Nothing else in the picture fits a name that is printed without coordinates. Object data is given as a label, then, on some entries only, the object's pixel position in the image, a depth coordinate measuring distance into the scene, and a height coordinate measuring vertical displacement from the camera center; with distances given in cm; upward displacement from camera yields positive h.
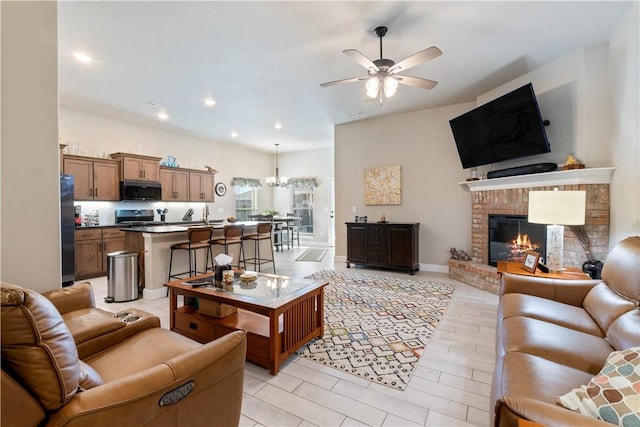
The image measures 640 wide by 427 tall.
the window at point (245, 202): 898 +31
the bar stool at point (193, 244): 401 -48
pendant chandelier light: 902 +96
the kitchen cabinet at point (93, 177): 508 +67
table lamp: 263 -3
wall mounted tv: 362 +115
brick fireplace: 321 +2
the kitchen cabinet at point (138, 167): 572 +95
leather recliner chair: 85 -62
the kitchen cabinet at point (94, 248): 493 -66
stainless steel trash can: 381 -90
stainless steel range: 584 -11
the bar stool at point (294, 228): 897 -56
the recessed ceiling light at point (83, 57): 338 +188
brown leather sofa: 96 -72
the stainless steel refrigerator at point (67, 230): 443 -28
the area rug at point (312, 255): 684 -115
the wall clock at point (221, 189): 817 +65
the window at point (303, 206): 975 +17
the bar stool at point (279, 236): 846 -76
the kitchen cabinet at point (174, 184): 656 +65
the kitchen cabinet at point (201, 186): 714 +65
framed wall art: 579 +51
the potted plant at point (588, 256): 302 -53
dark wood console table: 515 -65
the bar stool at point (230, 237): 452 -42
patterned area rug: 227 -121
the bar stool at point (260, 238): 513 -50
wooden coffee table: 219 -90
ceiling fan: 262 +142
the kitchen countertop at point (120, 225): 501 -27
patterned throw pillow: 92 -64
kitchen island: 393 -60
